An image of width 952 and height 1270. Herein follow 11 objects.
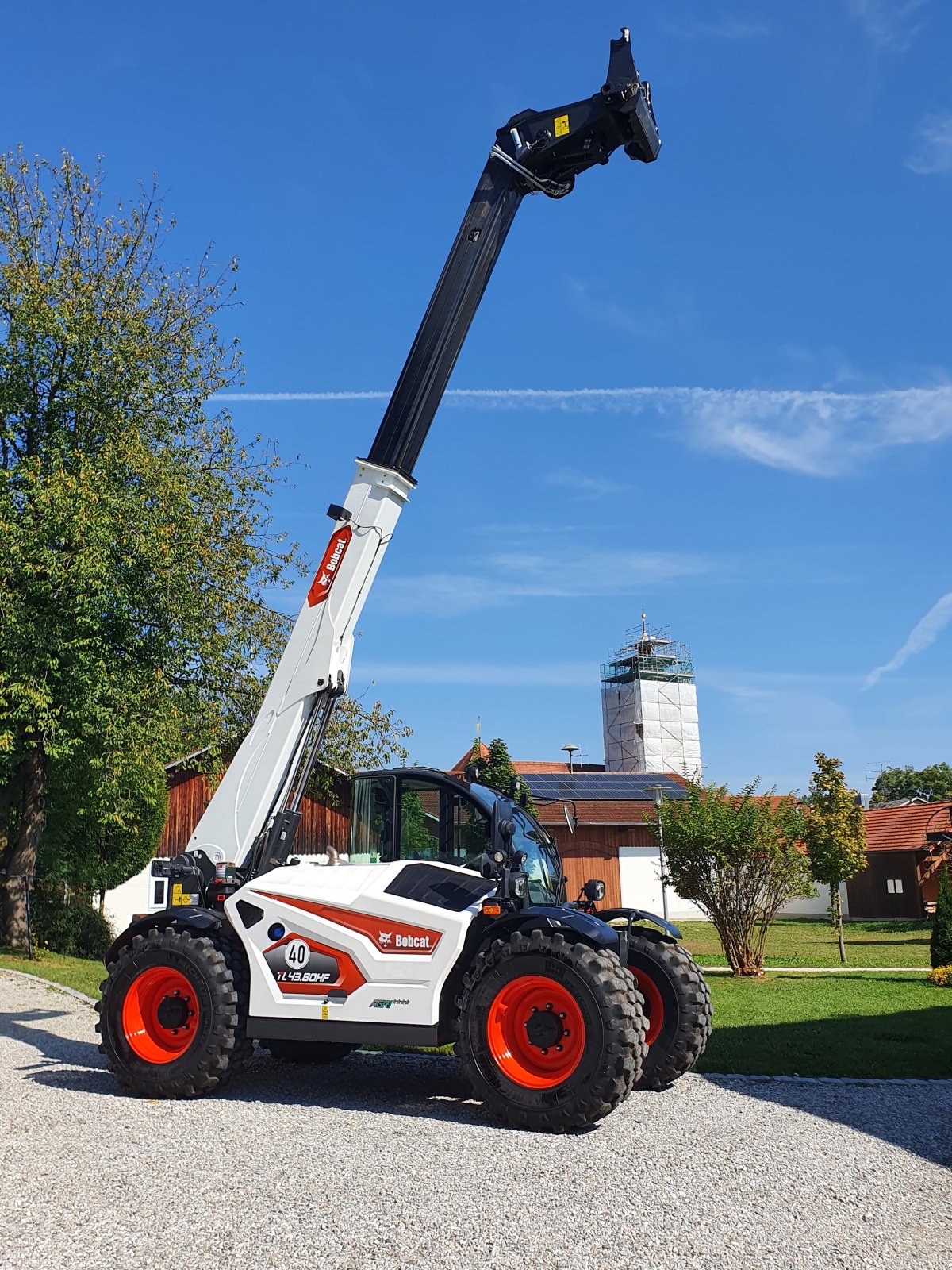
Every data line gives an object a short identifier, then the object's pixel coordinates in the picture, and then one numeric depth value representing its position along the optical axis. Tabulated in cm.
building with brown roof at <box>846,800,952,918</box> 3675
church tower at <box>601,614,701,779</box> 7375
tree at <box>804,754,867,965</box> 2005
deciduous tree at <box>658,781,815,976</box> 1798
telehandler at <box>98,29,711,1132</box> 691
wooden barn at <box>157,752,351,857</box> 2656
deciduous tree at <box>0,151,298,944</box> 1686
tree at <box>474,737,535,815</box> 2895
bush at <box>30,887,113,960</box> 2053
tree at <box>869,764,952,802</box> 8556
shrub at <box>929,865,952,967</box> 1677
